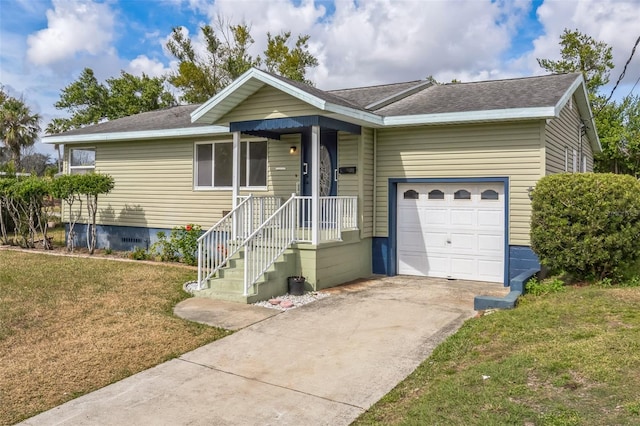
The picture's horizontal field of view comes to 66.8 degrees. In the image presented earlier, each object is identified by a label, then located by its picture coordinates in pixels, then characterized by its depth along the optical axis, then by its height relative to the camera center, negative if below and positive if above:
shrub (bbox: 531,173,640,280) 6.97 -0.19
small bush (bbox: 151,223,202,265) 11.11 -0.90
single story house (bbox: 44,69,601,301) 8.55 +0.70
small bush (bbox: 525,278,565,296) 7.26 -1.20
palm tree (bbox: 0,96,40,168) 31.50 +5.27
